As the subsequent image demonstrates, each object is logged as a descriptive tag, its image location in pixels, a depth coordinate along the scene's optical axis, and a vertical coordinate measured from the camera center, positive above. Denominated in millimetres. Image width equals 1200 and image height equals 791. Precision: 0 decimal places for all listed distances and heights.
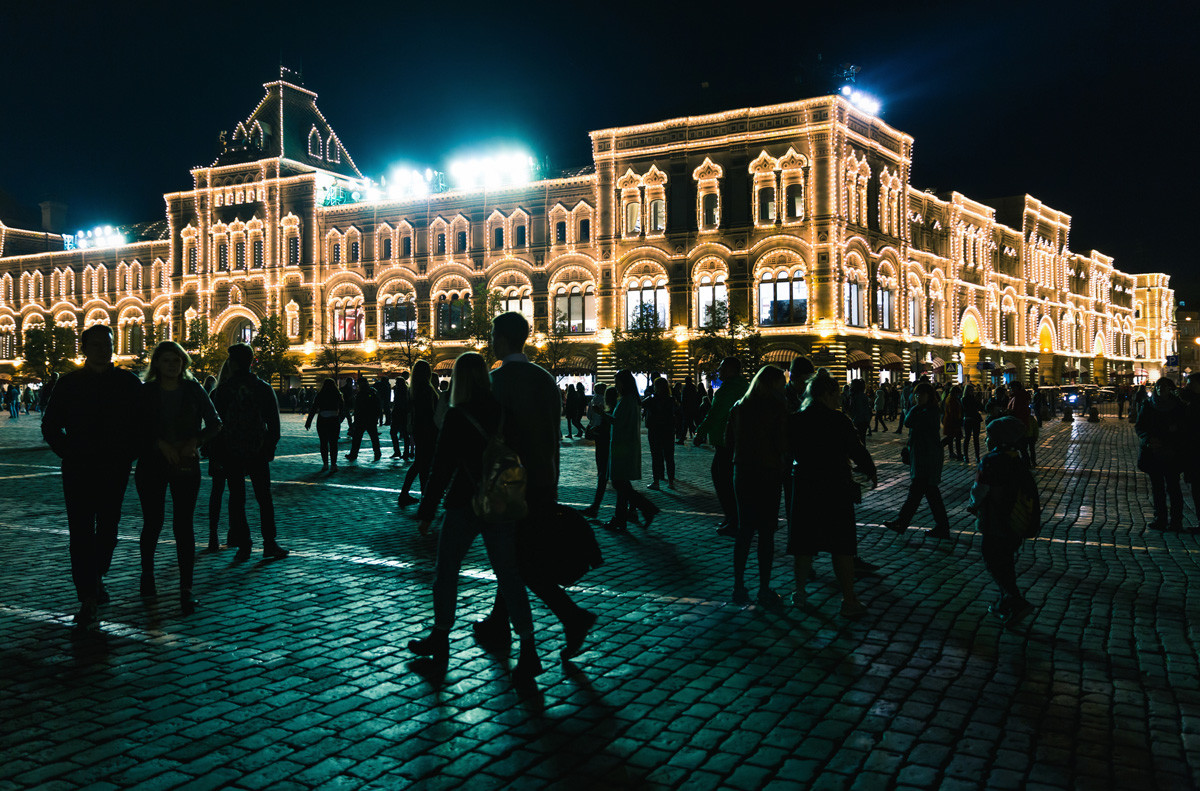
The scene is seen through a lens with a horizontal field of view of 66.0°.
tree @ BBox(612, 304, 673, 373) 42281 +1688
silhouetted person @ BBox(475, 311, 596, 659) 4887 -263
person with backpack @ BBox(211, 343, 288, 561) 7879 -413
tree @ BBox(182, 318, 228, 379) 53969 +2482
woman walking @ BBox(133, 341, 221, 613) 6336 -423
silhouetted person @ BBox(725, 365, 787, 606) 6484 -624
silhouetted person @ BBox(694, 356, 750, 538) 9172 -487
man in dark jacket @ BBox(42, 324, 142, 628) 5875 -400
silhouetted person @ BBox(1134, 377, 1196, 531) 9672 -737
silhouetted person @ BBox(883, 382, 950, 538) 9125 -779
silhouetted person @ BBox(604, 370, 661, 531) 9844 -888
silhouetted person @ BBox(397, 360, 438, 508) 11570 -477
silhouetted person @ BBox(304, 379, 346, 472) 16047 -491
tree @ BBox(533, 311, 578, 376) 45844 +1876
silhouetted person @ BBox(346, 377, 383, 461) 17125 -403
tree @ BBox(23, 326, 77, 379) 59562 +2643
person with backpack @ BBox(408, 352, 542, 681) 4715 -552
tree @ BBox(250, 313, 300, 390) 50531 +2147
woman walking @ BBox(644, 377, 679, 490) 13688 -690
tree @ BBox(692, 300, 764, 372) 40822 +1957
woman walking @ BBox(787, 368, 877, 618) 6184 -773
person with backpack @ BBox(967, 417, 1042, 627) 6035 -866
